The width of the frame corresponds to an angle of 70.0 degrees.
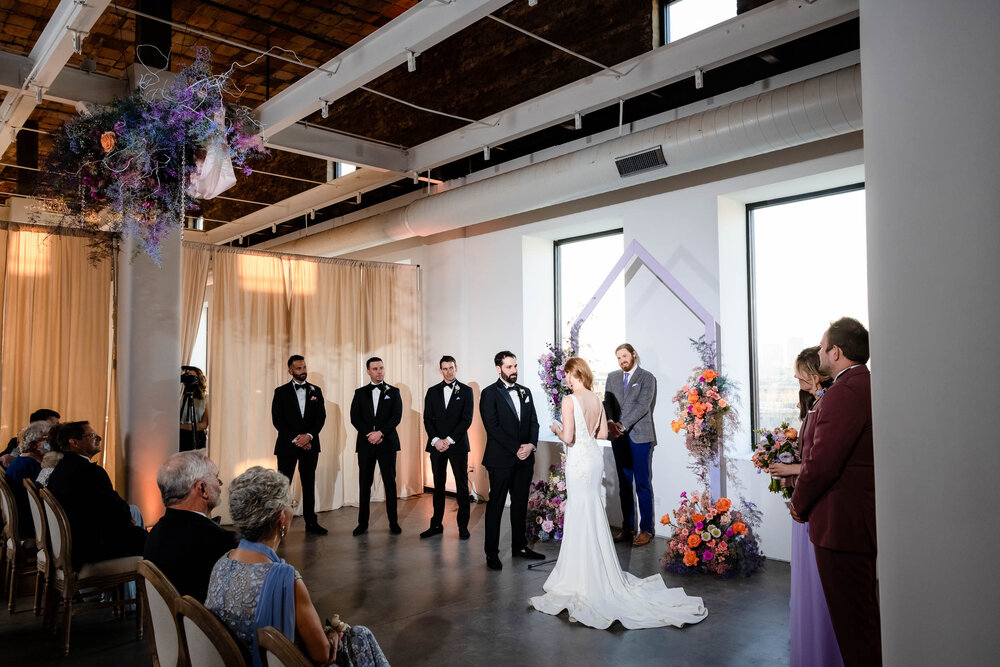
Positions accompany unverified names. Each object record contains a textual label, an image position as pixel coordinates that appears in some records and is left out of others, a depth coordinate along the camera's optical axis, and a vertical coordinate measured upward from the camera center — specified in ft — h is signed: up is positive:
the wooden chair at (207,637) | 6.37 -2.42
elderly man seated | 9.44 -2.15
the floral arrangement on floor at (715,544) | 17.44 -4.34
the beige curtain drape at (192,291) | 24.31 +2.76
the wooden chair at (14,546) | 15.08 -3.74
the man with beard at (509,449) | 18.72 -2.11
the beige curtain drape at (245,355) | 24.70 +0.57
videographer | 23.95 -1.26
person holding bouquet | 10.55 -3.66
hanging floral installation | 11.27 +3.50
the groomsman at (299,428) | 23.24 -1.88
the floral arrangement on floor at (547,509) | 21.24 -4.20
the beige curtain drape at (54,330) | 21.06 +1.29
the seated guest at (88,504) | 13.28 -2.50
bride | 14.29 -4.14
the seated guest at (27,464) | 15.96 -2.11
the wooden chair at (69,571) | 12.67 -3.67
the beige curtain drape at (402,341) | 29.01 +1.21
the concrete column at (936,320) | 4.68 +0.32
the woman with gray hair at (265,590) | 7.09 -2.20
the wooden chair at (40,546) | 13.34 -3.33
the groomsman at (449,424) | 23.02 -1.76
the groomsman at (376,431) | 22.93 -1.99
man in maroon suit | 8.76 -1.61
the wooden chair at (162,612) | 7.53 -2.64
